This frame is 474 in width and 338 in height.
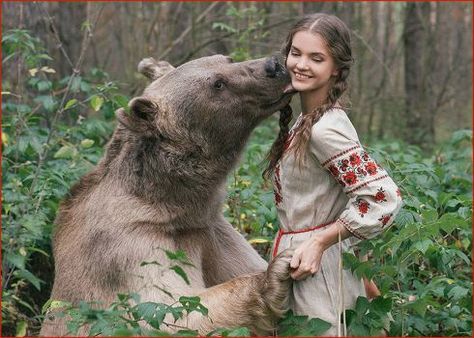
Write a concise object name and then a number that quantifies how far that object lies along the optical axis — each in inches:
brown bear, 190.7
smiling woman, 163.5
